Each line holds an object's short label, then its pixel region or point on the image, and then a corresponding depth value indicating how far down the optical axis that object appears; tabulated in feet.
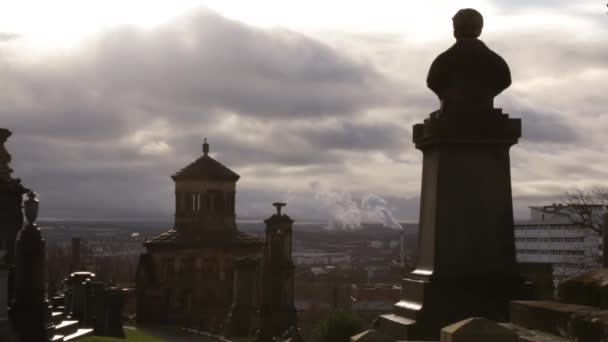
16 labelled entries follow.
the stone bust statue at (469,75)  41.42
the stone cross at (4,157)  84.69
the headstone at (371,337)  33.81
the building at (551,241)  435.94
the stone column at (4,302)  55.83
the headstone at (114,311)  92.32
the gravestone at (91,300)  91.66
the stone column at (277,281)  111.55
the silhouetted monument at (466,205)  40.37
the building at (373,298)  212.84
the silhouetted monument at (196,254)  158.92
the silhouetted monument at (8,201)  84.99
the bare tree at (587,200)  135.40
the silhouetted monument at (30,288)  61.26
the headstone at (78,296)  90.89
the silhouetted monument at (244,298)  123.56
